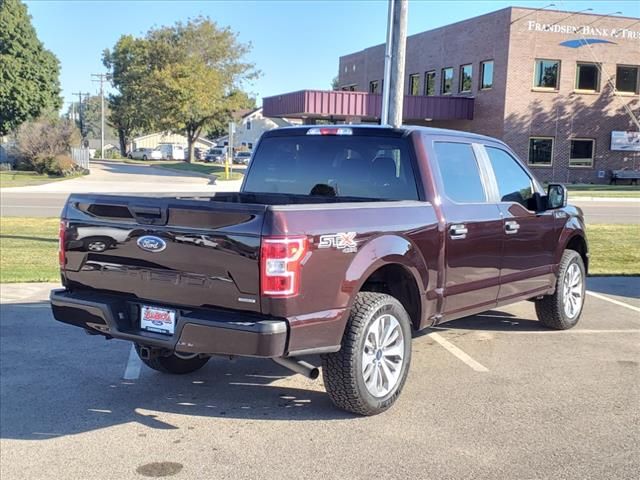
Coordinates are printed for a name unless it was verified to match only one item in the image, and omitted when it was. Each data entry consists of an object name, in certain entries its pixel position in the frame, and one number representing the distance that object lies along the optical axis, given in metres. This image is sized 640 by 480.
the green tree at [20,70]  50.22
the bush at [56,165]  42.69
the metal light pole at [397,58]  11.28
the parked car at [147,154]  85.62
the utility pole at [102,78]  82.88
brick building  35.75
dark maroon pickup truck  3.99
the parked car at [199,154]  89.05
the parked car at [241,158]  68.51
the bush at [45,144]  43.56
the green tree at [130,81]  59.31
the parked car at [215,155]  74.90
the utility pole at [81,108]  104.16
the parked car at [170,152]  88.69
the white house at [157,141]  111.56
